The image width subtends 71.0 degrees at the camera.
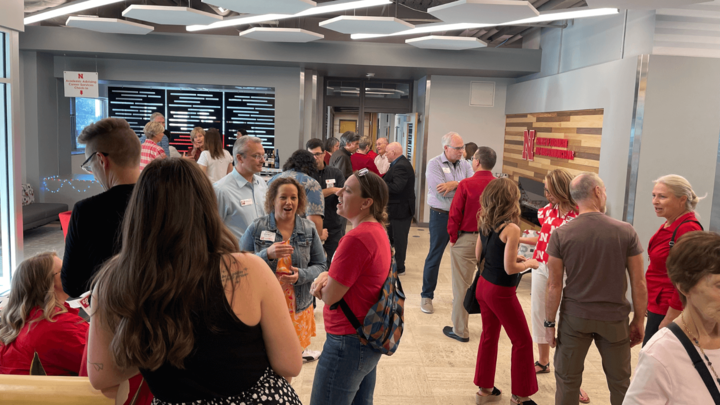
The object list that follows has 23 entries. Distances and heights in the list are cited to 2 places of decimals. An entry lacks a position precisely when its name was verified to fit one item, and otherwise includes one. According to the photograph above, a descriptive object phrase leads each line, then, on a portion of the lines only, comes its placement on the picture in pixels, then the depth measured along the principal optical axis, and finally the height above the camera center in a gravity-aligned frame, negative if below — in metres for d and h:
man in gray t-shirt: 2.58 -0.71
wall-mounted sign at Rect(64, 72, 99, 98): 8.52 +0.73
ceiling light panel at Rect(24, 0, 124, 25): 5.92 +1.47
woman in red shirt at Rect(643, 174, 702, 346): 2.90 -0.43
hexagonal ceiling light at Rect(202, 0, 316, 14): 4.86 +1.28
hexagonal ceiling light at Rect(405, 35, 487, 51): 6.95 +1.42
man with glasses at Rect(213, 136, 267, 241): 3.33 -0.36
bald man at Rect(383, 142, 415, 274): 5.97 -0.64
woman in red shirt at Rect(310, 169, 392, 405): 2.10 -0.68
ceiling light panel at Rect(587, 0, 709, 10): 4.11 +1.23
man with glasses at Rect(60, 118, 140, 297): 1.82 -0.38
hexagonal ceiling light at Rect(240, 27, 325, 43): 6.96 +1.43
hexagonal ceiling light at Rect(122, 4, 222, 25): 5.71 +1.35
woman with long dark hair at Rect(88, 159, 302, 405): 1.10 -0.38
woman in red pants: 3.08 -0.87
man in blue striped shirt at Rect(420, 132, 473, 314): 5.07 -0.53
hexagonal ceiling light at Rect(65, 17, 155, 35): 6.61 +1.38
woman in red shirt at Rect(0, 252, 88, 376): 2.00 -0.81
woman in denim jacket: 2.95 -0.61
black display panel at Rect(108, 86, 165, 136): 9.55 +0.51
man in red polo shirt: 4.32 -0.75
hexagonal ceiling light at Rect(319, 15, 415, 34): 5.83 +1.36
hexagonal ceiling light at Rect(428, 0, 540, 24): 4.65 +1.30
